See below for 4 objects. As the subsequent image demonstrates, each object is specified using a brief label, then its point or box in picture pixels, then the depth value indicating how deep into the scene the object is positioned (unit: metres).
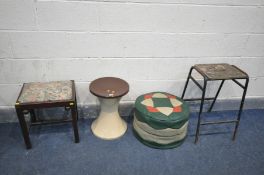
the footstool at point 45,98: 1.84
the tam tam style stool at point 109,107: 2.00
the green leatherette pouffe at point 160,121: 2.01
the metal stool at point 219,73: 1.99
